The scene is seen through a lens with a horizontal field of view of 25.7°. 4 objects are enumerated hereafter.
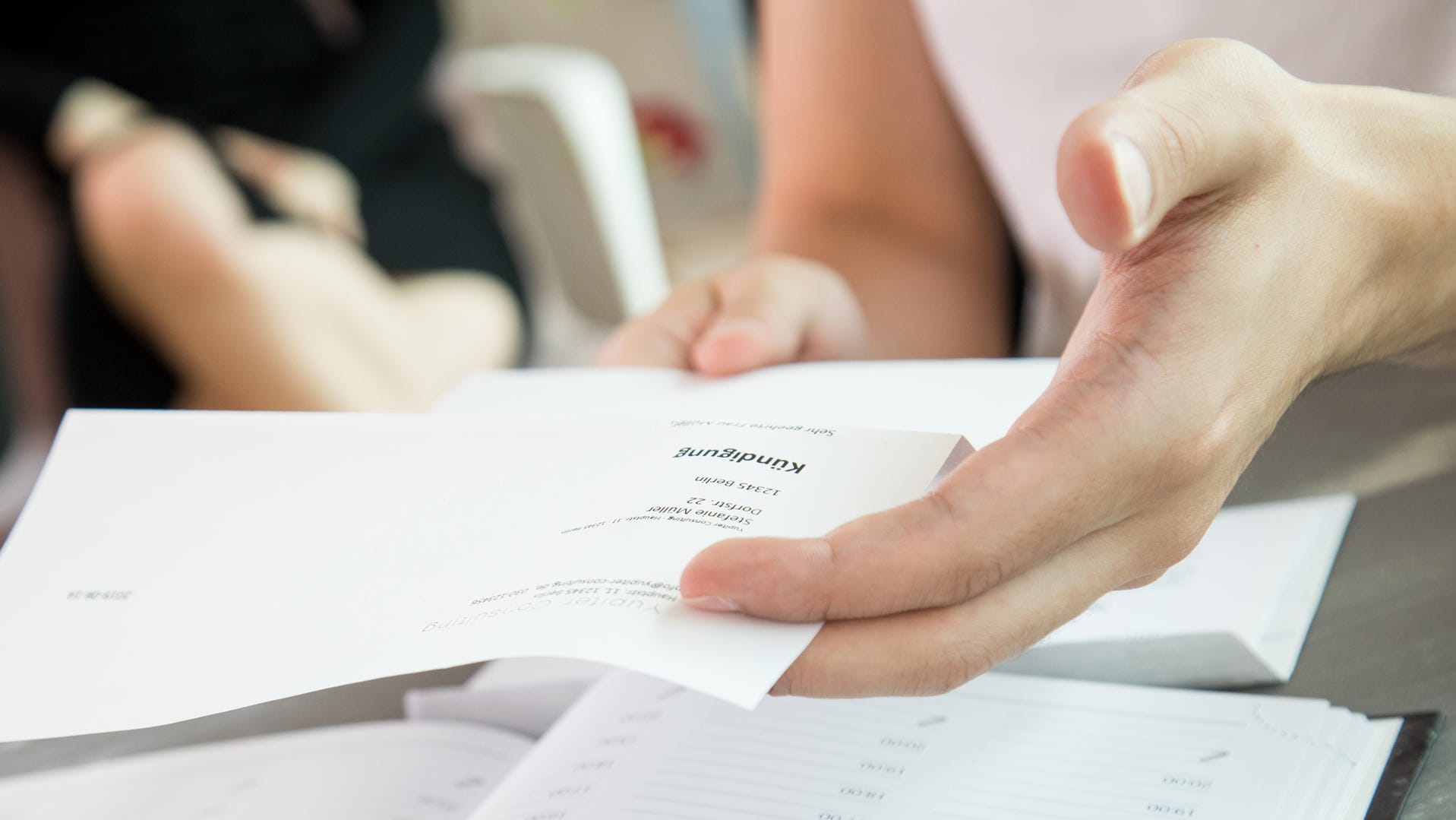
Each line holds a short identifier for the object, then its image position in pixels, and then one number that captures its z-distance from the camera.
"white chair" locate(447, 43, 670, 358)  1.75
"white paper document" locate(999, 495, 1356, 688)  0.58
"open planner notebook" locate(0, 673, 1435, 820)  0.54
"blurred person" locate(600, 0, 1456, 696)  0.51
